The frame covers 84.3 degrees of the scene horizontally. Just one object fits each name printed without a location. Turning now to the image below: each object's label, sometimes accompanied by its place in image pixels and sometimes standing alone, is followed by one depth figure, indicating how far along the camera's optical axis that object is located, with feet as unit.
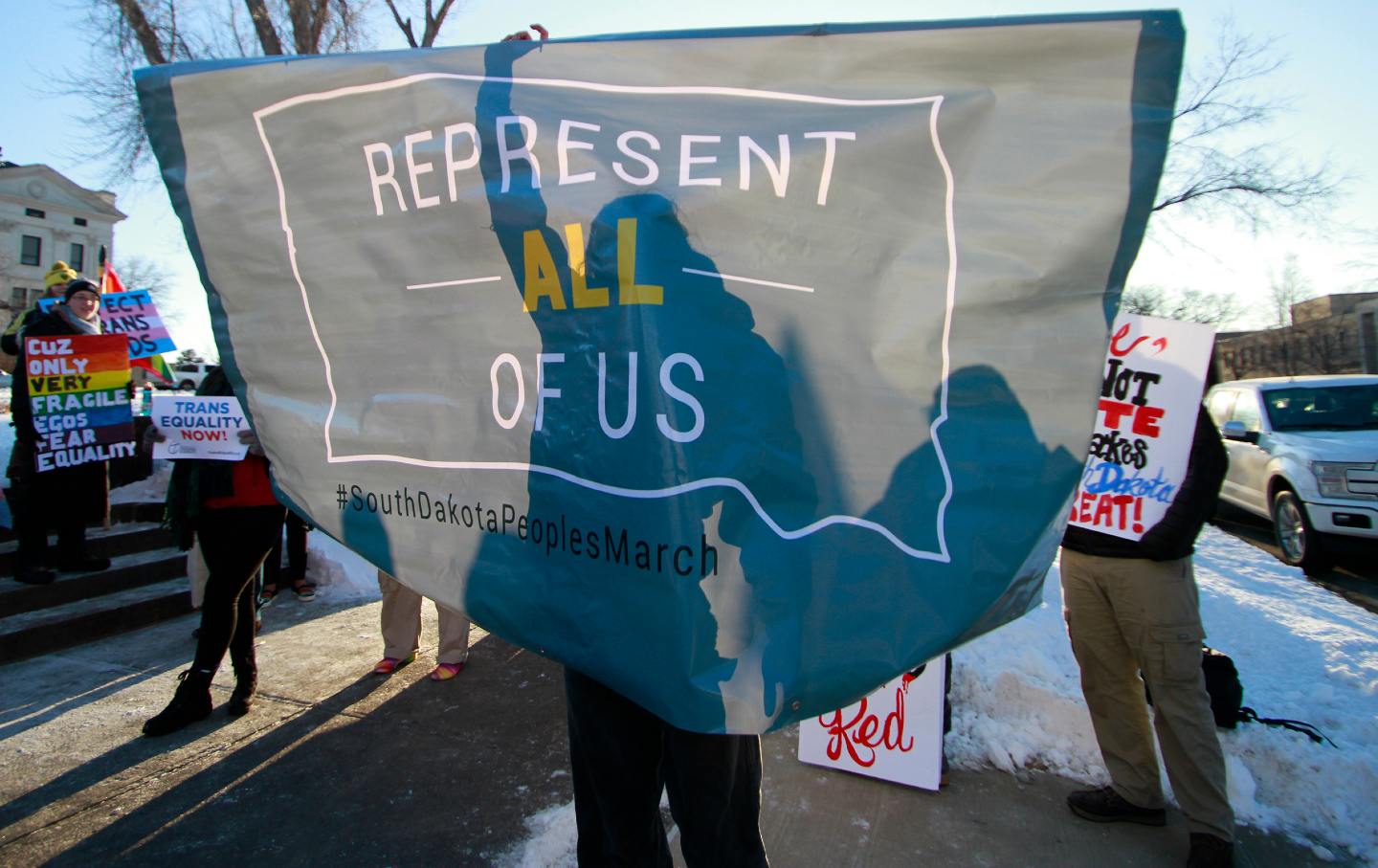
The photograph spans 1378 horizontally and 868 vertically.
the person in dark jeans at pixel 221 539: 12.13
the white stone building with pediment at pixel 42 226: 168.86
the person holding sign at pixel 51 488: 17.49
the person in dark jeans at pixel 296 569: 19.81
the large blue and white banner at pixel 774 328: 4.35
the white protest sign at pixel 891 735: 10.30
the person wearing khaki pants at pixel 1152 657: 8.59
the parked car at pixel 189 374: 85.39
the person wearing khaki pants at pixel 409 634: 14.79
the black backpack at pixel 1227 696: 10.62
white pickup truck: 24.64
